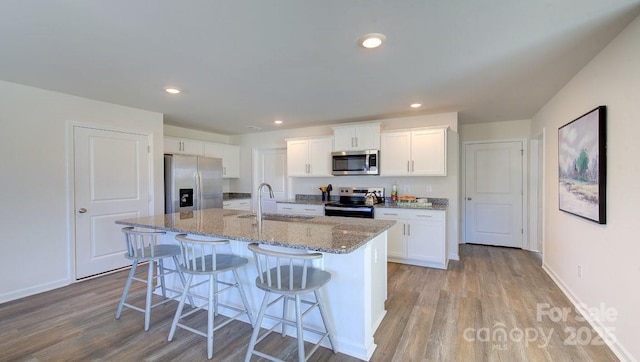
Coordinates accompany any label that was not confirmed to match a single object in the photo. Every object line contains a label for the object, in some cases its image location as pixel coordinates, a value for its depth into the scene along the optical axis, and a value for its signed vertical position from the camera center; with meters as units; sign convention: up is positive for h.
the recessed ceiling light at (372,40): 1.98 +0.96
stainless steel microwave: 4.52 +0.27
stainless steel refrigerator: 4.42 -0.05
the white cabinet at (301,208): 4.70 -0.48
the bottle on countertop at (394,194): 4.71 -0.24
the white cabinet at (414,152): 4.12 +0.39
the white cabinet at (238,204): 5.60 -0.48
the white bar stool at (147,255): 2.42 -0.64
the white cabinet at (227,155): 5.59 +0.49
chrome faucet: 2.43 -0.28
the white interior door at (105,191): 3.50 -0.14
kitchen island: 1.99 -0.62
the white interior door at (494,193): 4.99 -0.26
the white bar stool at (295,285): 1.78 -0.67
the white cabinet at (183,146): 4.86 +0.58
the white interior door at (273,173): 5.93 +0.14
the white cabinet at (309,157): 4.97 +0.40
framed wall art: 2.22 +0.11
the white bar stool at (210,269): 2.07 -0.66
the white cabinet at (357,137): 4.54 +0.67
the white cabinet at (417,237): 3.92 -0.80
